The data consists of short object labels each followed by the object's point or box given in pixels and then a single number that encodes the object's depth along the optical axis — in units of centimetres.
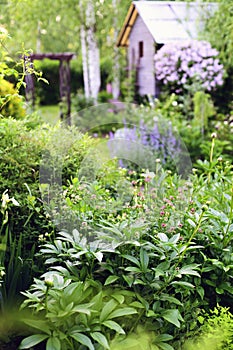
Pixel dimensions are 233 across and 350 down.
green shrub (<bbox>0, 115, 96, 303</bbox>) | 259
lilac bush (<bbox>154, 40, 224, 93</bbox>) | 764
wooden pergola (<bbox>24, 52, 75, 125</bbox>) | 862
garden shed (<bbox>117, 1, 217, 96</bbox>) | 848
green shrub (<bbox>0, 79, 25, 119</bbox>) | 452
